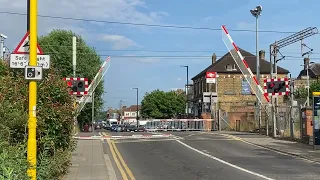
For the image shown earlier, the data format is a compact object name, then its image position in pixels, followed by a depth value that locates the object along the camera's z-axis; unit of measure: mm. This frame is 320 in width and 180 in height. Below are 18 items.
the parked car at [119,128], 57138
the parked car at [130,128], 54469
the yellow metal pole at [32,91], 8367
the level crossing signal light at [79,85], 18109
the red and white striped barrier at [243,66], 26375
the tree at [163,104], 95875
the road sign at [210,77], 43219
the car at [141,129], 50125
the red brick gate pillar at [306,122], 21359
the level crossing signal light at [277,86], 23859
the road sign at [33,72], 8359
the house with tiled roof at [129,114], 177125
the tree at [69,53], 43219
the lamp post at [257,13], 29656
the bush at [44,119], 9180
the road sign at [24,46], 8703
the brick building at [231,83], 68500
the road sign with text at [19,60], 8695
